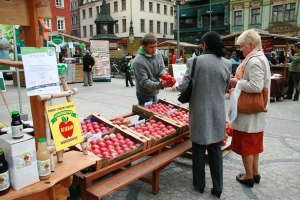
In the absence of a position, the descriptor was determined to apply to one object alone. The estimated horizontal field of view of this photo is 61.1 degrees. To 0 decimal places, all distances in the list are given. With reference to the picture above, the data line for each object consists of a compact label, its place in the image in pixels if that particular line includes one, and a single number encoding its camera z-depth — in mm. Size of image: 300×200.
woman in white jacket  2830
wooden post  1999
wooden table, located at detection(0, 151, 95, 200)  1714
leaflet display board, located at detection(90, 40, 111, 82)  14477
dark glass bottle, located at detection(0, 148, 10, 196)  1631
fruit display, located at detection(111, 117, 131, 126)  3688
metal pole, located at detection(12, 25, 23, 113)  5379
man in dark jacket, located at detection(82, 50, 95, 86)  13102
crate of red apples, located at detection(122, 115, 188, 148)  3129
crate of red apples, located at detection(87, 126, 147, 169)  2541
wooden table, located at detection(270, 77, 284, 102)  8781
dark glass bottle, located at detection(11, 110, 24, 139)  1718
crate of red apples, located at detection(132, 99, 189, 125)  3891
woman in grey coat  2719
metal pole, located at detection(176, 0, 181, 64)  14117
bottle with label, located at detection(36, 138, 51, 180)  1832
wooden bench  2316
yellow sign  1991
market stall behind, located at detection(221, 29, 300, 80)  10617
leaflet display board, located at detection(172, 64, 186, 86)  7838
